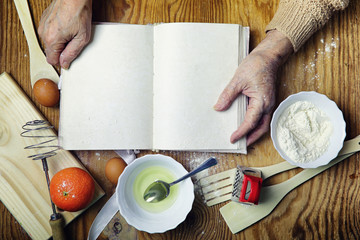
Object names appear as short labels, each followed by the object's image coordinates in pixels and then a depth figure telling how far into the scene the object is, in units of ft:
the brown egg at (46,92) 2.72
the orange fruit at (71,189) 2.53
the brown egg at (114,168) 2.73
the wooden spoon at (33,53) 2.85
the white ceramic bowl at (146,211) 2.59
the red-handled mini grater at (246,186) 2.61
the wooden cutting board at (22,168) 2.75
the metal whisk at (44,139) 2.69
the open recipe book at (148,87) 2.68
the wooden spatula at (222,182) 2.81
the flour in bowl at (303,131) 2.65
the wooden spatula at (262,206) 2.79
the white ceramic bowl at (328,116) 2.64
